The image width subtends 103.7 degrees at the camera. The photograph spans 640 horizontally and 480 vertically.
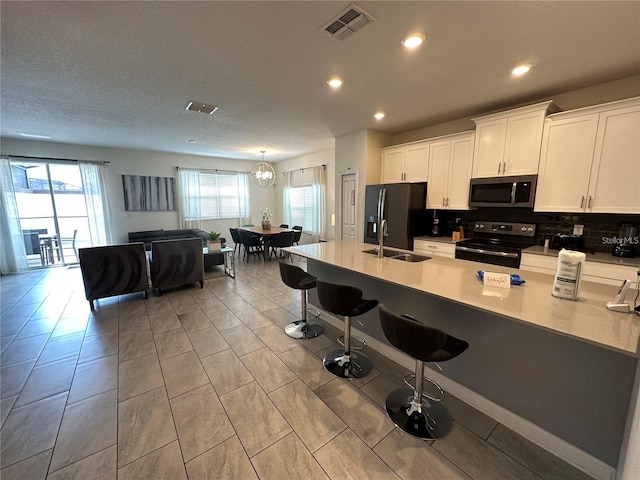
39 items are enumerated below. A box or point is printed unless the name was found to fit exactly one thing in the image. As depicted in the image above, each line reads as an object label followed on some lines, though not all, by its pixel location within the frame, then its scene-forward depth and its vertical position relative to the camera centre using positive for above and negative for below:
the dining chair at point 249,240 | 6.36 -0.83
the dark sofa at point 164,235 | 6.33 -0.72
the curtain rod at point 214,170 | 7.47 +1.14
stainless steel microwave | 3.03 +0.20
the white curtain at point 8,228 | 5.03 -0.41
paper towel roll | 1.34 -0.37
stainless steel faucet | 2.43 -0.28
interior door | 4.96 +0.02
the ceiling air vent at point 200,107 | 3.36 +1.37
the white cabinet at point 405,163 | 4.13 +0.77
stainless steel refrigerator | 4.03 -0.07
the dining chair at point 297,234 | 6.61 -0.70
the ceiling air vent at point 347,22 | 1.69 +1.31
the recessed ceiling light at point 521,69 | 2.35 +1.32
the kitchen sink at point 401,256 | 2.52 -0.50
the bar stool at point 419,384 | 1.38 -1.24
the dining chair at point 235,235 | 6.76 -0.76
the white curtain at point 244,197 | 8.23 +0.34
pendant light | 6.02 +0.81
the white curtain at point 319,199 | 6.79 +0.22
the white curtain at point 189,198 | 7.18 +0.28
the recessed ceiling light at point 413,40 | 1.94 +1.31
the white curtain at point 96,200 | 5.90 +0.18
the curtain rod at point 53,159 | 5.20 +1.06
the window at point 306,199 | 6.89 +0.25
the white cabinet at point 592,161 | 2.41 +0.48
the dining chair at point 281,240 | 6.14 -0.80
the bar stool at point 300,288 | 2.54 -0.83
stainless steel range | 3.07 -0.49
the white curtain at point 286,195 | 8.19 +0.40
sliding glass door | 5.43 -0.06
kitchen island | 1.23 -0.89
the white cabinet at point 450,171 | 3.62 +0.54
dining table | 6.15 -0.64
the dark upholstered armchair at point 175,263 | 3.96 -0.91
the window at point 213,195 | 7.29 +0.39
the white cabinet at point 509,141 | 2.93 +0.81
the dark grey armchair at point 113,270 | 3.47 -0.89
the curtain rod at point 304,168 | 6.74 +1.14
